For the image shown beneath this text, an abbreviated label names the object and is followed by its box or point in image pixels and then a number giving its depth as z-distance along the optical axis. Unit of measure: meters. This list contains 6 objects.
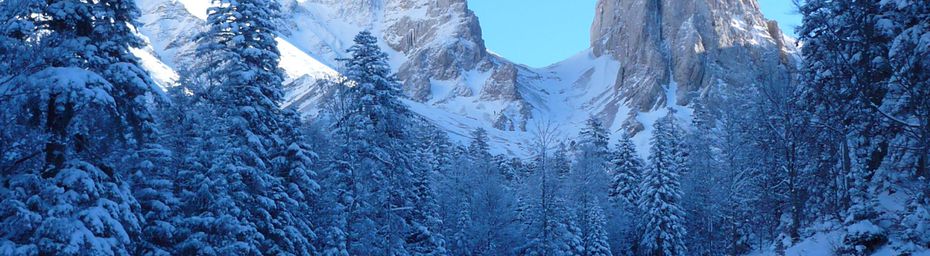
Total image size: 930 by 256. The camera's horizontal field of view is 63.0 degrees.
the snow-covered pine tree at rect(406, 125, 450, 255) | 27.92
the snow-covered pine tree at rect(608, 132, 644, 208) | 46.62
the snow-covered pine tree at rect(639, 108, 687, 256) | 39.84
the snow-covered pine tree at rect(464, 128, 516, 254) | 39.75
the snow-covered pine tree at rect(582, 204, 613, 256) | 40.16
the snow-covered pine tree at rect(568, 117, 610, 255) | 40.91
